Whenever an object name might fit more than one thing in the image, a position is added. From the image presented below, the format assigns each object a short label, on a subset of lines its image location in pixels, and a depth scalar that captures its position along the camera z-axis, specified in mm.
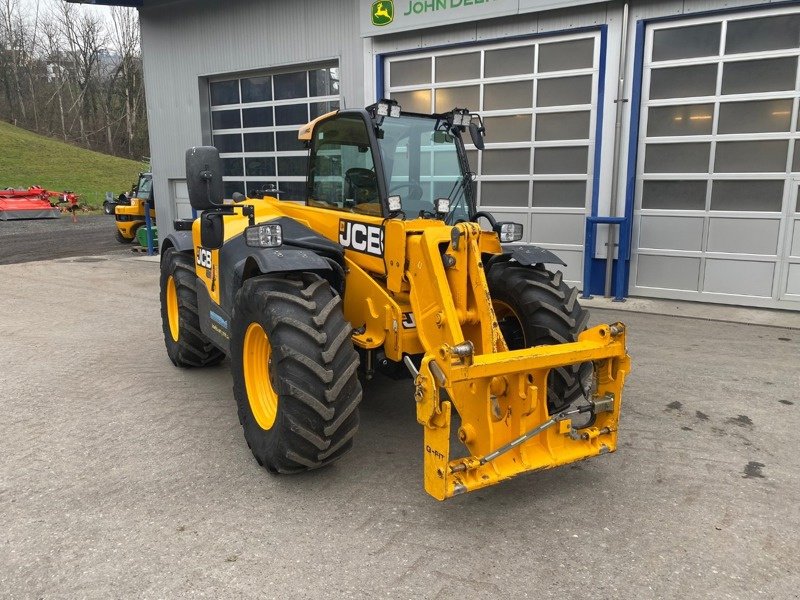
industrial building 7992
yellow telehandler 3268
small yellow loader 16281
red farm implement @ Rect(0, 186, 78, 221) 22344
